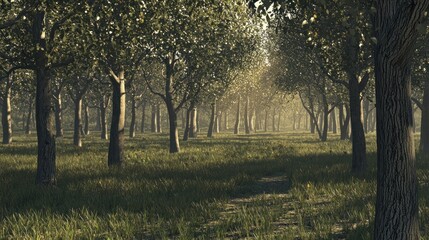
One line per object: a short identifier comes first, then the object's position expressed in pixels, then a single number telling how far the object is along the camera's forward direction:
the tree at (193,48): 18.70
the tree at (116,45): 10.50
